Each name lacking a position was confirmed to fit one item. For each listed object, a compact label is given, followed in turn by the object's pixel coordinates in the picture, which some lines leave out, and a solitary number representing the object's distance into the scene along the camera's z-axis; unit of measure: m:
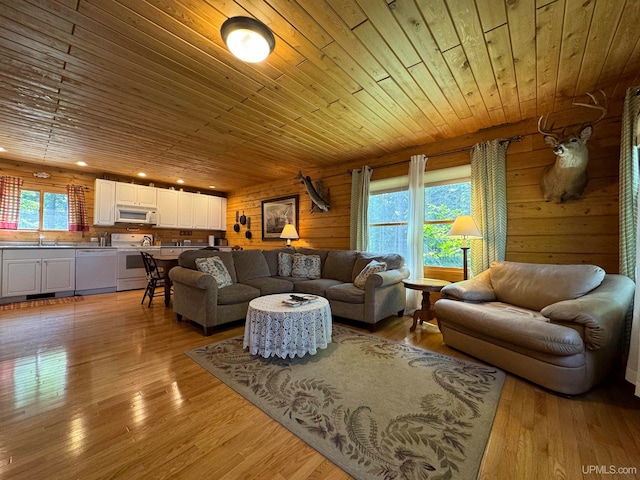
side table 3.07
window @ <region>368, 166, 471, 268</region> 3.55
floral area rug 1.30
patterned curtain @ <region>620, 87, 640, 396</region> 2.20
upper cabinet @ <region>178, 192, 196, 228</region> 6.38
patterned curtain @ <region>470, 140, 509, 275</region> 3.10
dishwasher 4.86
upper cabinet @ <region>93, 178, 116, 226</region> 5.19
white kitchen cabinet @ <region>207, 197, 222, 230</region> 6.97
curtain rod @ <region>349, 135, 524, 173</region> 3.04
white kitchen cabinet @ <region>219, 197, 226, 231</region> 7.22
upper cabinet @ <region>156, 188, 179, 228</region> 6.04
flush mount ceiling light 1.60
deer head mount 2.38
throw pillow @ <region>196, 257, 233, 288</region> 3.26
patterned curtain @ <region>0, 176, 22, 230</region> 4.45
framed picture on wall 5.52
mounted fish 4.78
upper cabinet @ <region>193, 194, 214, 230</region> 6.68
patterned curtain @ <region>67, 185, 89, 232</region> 5.11
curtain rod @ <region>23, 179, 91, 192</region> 4.76
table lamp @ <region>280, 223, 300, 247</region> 4.97
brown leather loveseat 1.77
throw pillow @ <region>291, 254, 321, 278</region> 4.19
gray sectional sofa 3.01
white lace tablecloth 2.29
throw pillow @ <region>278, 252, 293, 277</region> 4.34
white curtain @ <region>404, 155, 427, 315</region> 3.73
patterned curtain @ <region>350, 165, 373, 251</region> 4.30
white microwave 5.48
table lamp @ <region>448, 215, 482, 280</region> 2.94
